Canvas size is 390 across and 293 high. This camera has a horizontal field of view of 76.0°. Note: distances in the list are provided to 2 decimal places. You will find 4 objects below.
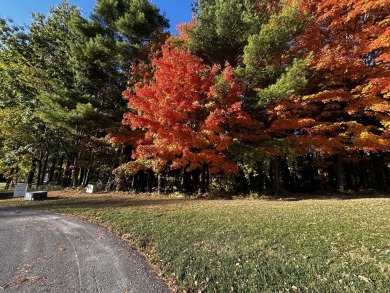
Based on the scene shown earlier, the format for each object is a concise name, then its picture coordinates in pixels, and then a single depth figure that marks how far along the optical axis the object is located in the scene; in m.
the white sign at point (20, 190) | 16.47
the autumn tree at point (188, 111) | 13.02
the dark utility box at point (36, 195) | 14.61
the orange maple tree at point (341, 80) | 13.95
